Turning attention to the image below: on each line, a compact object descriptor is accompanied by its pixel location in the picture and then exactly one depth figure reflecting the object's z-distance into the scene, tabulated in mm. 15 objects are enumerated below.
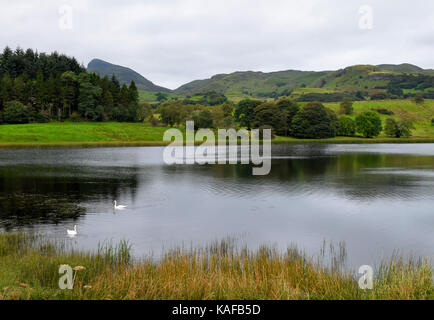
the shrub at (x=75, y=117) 130700
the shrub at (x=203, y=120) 130750
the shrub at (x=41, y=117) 122875
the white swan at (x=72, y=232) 18906
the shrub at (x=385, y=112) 170250
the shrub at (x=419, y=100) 189625
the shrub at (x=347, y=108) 167625
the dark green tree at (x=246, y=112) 151750
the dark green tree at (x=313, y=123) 138250
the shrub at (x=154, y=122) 134875
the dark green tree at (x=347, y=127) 148250
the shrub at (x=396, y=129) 146750
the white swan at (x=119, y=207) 25838
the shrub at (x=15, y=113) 115312
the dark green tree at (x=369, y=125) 145125
